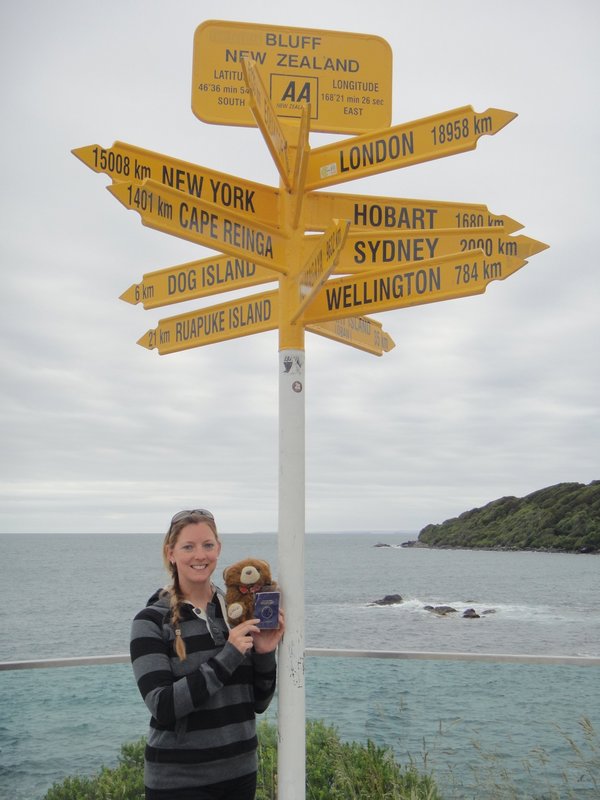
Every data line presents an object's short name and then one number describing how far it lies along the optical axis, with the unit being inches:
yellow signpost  105.3
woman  90.0
